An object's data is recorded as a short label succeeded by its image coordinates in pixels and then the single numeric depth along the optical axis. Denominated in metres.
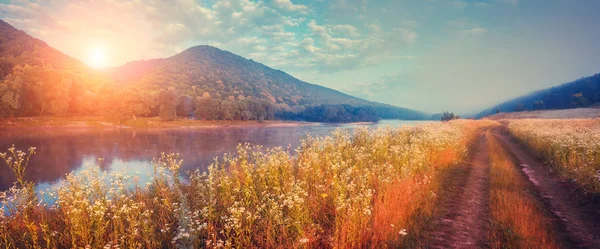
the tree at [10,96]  55.40
